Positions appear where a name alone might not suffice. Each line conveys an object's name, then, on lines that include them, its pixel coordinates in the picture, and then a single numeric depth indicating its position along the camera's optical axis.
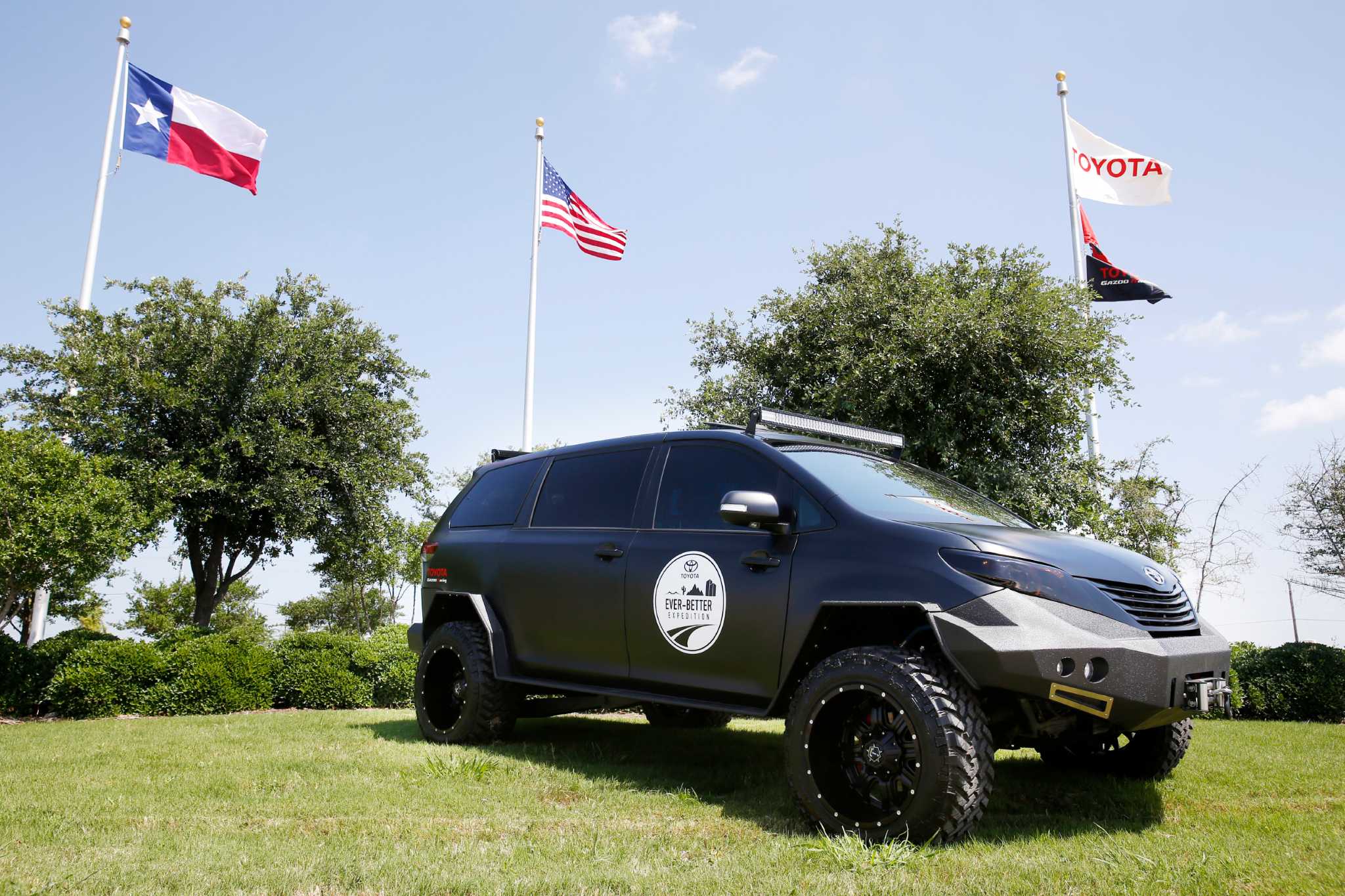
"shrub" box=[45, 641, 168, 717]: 10.80
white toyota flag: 20.39
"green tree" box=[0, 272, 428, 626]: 17.03
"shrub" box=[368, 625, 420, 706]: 11.95
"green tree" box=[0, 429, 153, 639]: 11.63
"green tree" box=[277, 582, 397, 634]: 47.78
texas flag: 16.84
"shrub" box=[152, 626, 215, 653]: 11.60
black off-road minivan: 3.71
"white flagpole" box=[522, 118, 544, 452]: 16.42
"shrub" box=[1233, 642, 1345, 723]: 10.95
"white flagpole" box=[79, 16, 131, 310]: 16.55
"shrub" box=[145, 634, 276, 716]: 11.09
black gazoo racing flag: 20.28
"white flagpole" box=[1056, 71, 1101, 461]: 16.80
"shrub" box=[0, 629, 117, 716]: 11.04
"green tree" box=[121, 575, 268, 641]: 37.09
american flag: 18.06
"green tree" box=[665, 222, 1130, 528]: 15.06
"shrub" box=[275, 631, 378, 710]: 11.69
